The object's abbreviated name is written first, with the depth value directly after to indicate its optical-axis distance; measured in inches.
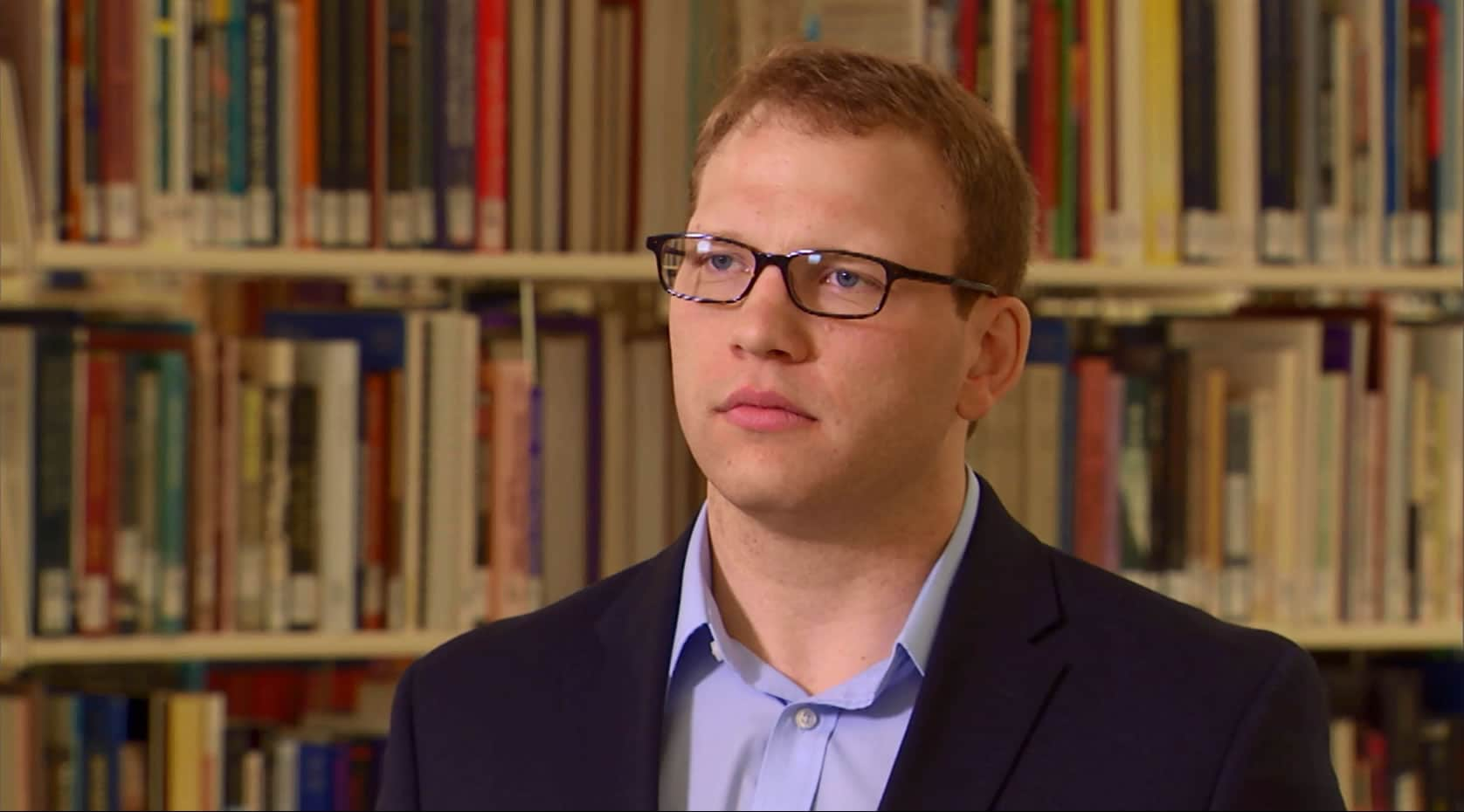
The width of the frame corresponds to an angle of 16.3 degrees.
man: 114.5
